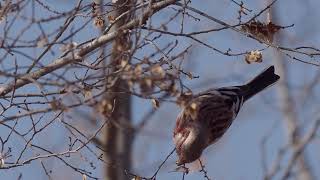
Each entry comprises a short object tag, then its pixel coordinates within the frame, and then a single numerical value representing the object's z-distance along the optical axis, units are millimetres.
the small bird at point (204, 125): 8086
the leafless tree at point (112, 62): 5977
